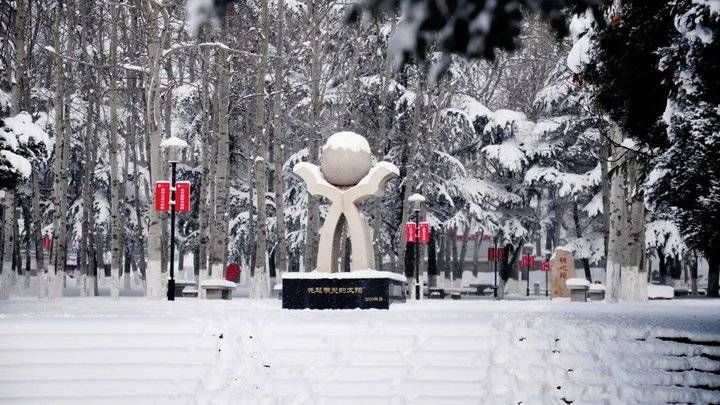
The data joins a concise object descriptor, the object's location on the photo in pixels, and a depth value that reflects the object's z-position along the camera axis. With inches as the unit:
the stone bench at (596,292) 1232.2
